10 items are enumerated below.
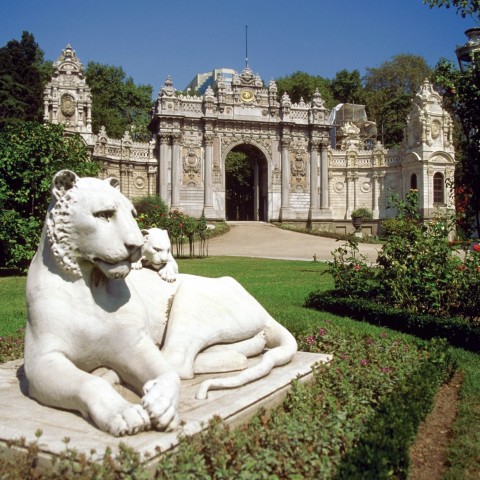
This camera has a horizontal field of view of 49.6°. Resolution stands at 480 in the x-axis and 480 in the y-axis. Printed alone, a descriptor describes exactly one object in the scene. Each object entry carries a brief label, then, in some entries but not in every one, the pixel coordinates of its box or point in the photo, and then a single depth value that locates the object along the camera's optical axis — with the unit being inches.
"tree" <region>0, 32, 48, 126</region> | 1540.4
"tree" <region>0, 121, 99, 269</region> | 620.1
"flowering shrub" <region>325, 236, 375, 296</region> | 443.8
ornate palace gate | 1503.4
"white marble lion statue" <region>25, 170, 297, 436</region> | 113.3
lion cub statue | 172.1
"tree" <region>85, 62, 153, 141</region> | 2023.9
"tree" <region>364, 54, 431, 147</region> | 2215.8
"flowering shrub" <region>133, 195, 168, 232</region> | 855.6
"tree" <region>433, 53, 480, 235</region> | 329.4
